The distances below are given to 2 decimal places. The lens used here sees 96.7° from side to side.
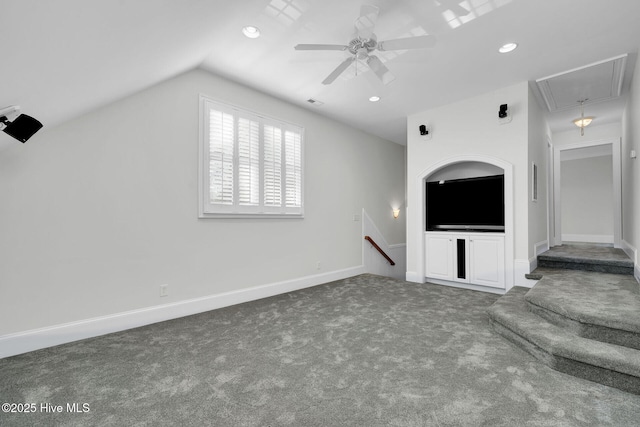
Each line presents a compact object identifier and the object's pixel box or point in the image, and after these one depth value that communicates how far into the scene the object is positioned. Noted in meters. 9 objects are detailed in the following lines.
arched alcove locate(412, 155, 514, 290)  4.24
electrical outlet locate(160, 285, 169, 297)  3.32
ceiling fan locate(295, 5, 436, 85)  2.53
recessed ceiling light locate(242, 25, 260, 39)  2.90
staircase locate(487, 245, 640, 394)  2.02
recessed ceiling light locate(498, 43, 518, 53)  3.16
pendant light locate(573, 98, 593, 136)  5.18
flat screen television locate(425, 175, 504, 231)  4.60
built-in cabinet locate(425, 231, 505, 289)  4.40
